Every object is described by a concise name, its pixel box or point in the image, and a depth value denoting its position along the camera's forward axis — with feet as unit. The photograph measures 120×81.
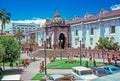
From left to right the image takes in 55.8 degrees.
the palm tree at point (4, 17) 76.37
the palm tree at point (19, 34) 120.58
